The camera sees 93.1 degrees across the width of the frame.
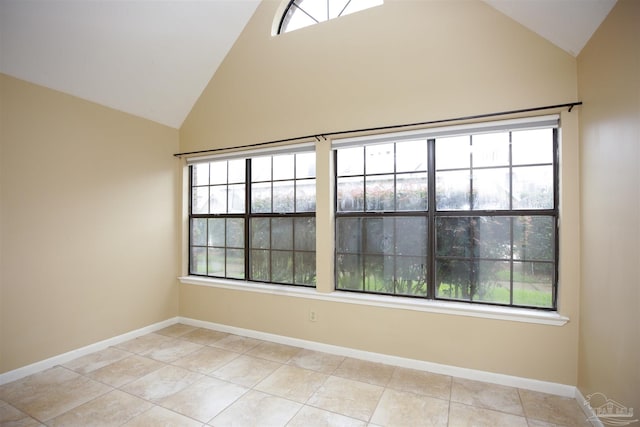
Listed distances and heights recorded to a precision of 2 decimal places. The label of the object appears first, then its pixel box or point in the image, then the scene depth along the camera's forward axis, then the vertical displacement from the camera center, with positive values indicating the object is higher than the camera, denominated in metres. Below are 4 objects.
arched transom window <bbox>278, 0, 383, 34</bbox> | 3.09 +2.19
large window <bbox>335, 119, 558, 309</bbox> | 2.48 +0.00
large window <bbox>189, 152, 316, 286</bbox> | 3.42 -0.05
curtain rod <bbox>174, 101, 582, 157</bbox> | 2.32 +0.82
